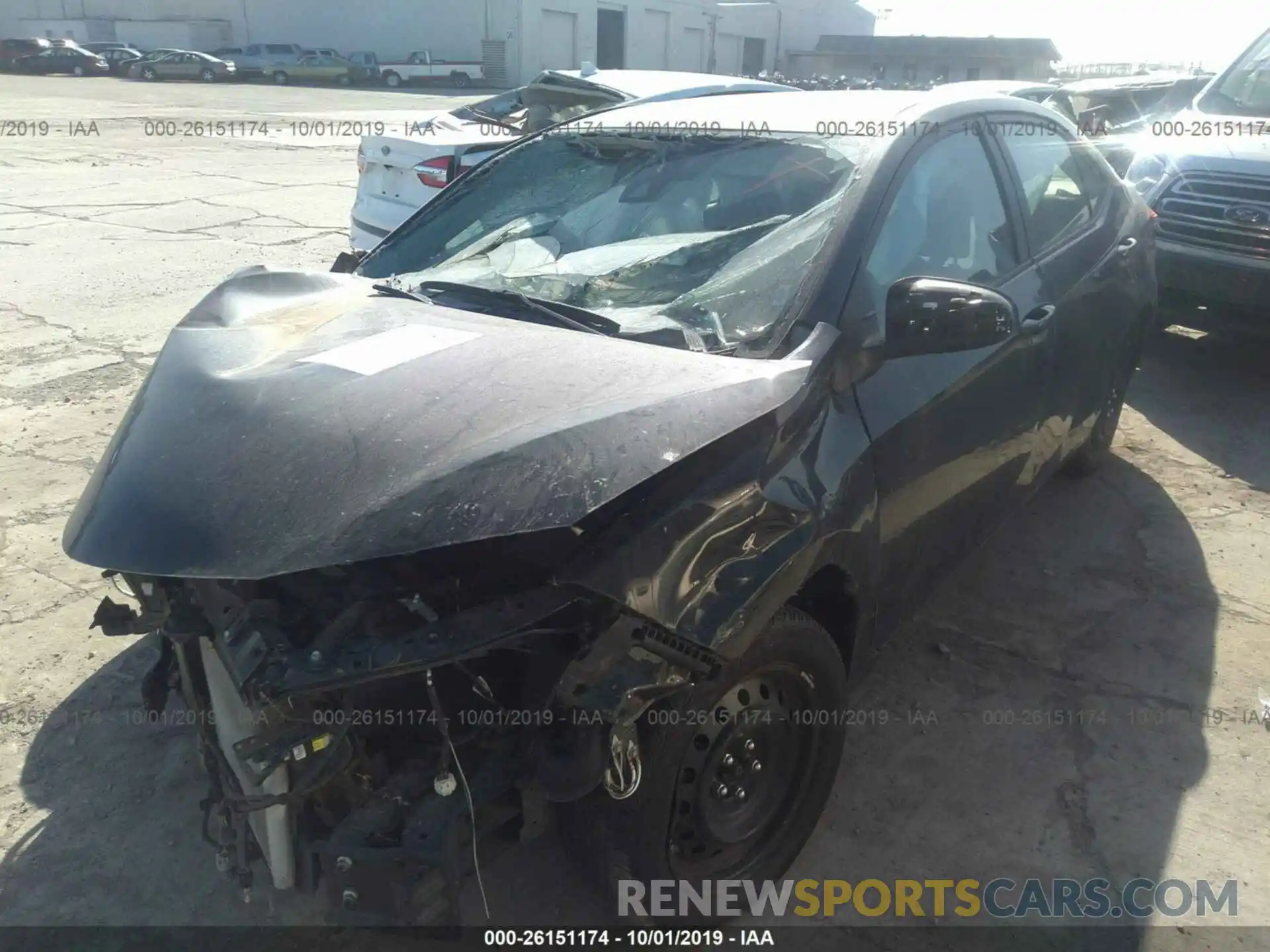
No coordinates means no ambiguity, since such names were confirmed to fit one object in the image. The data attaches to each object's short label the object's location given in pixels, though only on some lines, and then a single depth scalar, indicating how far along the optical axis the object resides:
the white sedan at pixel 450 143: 7.09
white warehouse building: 43.31
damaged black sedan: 1.88
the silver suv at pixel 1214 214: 5.71
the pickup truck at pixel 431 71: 41.16
